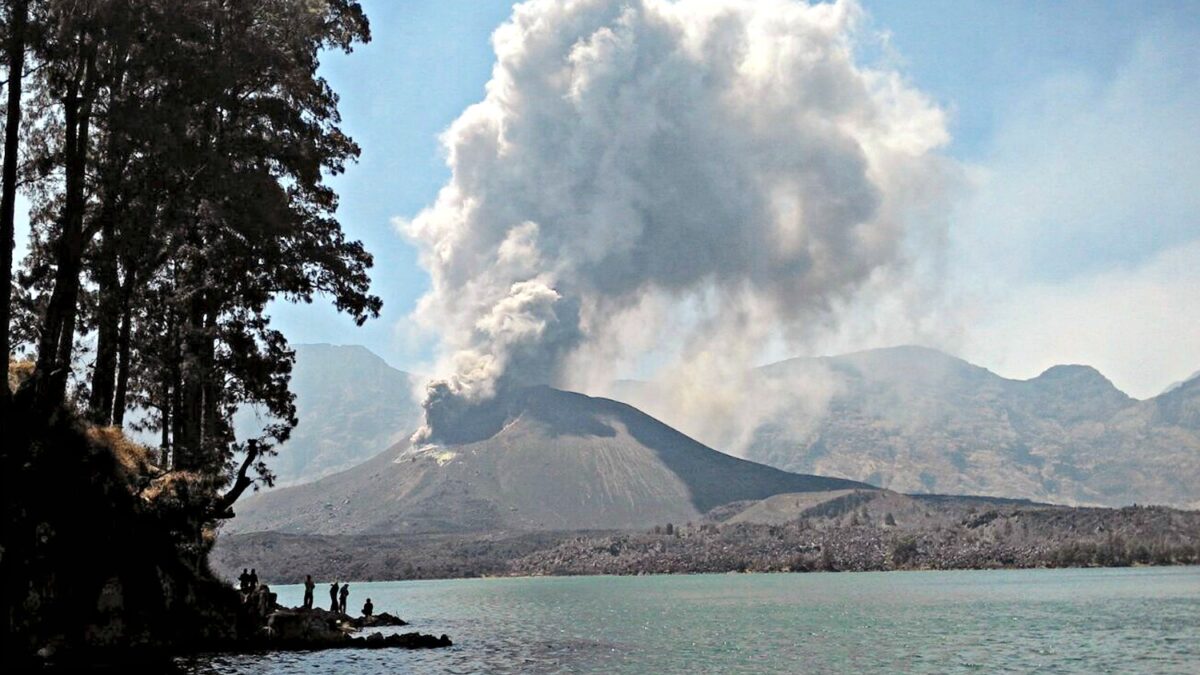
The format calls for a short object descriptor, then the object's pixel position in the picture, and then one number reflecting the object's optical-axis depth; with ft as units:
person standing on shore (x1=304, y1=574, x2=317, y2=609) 196.02
